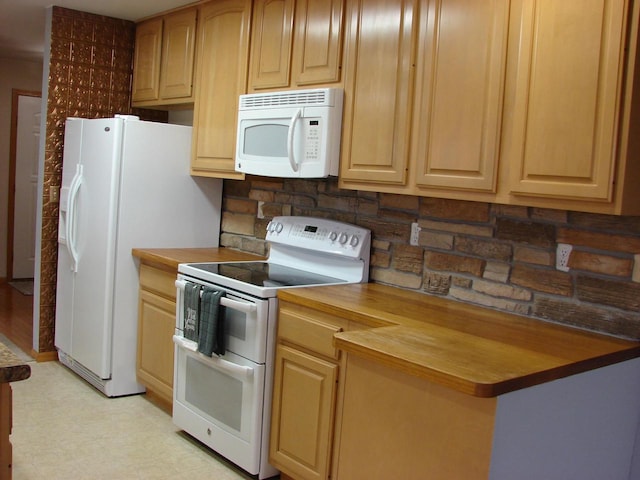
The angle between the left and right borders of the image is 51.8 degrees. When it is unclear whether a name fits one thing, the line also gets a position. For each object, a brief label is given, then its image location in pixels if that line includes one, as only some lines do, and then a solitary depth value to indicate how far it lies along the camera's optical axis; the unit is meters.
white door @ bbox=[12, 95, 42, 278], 6.87
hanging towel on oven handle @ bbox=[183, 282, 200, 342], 3.10
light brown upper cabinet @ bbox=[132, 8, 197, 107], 4.00
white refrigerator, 3.77
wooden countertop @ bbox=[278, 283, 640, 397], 1.76
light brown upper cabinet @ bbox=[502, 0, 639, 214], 2.01
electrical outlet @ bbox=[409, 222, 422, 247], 3.01
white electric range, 2.83
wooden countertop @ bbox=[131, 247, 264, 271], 3.51
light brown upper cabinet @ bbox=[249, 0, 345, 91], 3.01
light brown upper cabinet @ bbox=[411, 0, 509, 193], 2.34
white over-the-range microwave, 2.96
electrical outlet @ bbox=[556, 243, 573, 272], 2.46
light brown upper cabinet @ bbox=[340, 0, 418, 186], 2.67
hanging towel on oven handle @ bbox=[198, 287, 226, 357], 2.95
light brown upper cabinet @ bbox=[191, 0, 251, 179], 3.58
